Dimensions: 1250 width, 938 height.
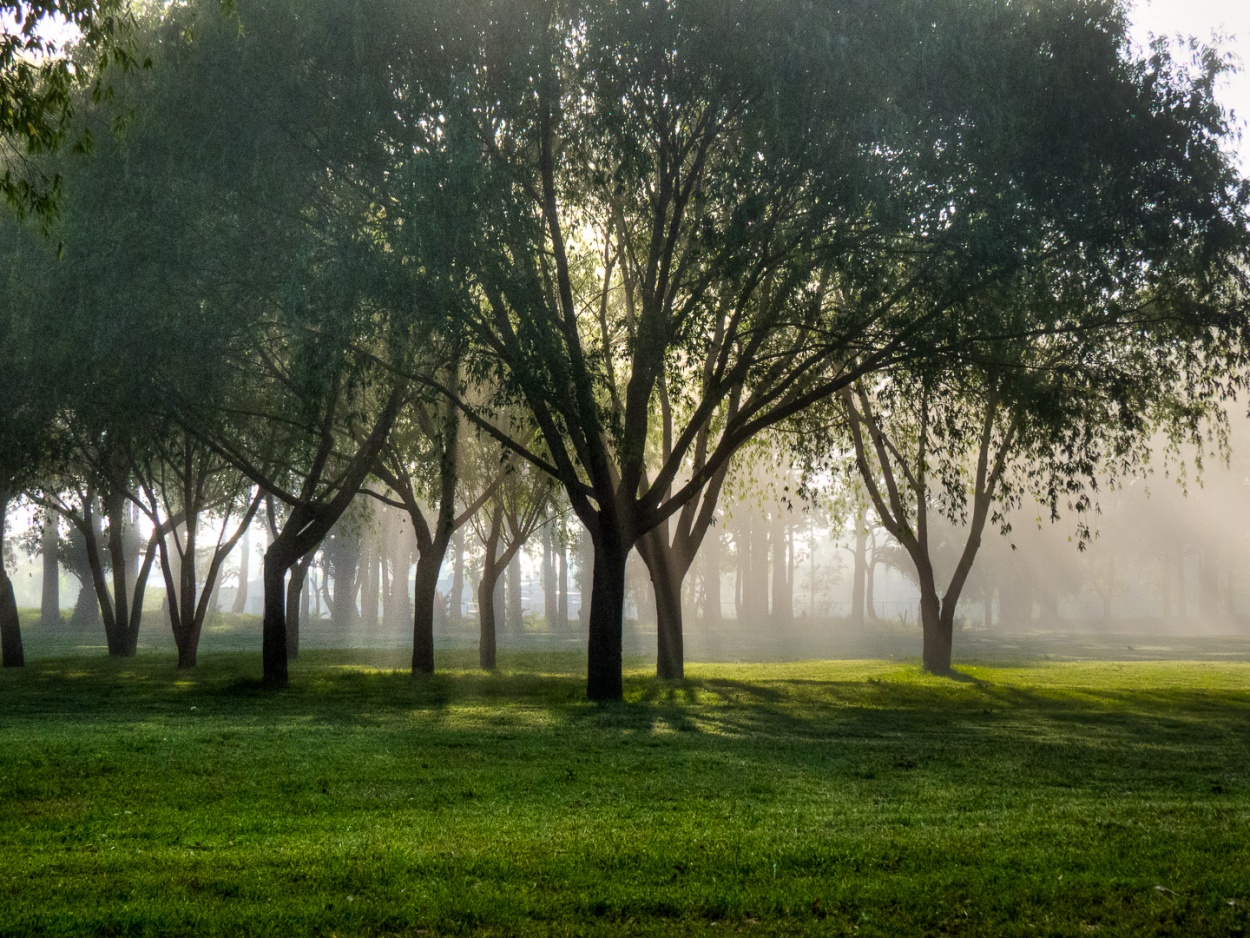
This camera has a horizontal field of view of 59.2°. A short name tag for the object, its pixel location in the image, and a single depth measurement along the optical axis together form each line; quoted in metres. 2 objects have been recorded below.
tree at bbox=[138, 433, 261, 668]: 27.50
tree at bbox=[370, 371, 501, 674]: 25.66
